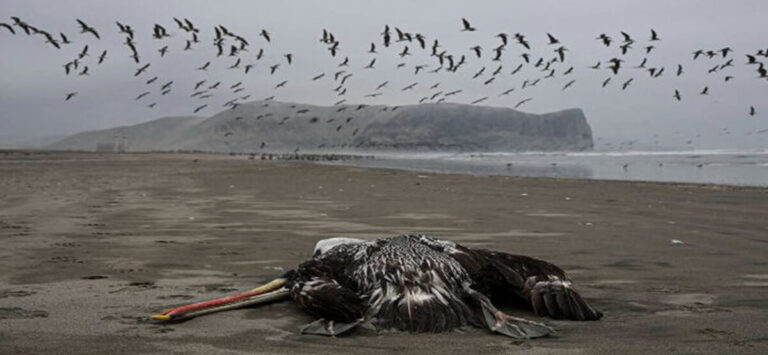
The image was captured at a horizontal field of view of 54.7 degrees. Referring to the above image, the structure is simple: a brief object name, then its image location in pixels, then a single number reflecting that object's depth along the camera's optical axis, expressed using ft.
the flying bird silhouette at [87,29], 57.03
